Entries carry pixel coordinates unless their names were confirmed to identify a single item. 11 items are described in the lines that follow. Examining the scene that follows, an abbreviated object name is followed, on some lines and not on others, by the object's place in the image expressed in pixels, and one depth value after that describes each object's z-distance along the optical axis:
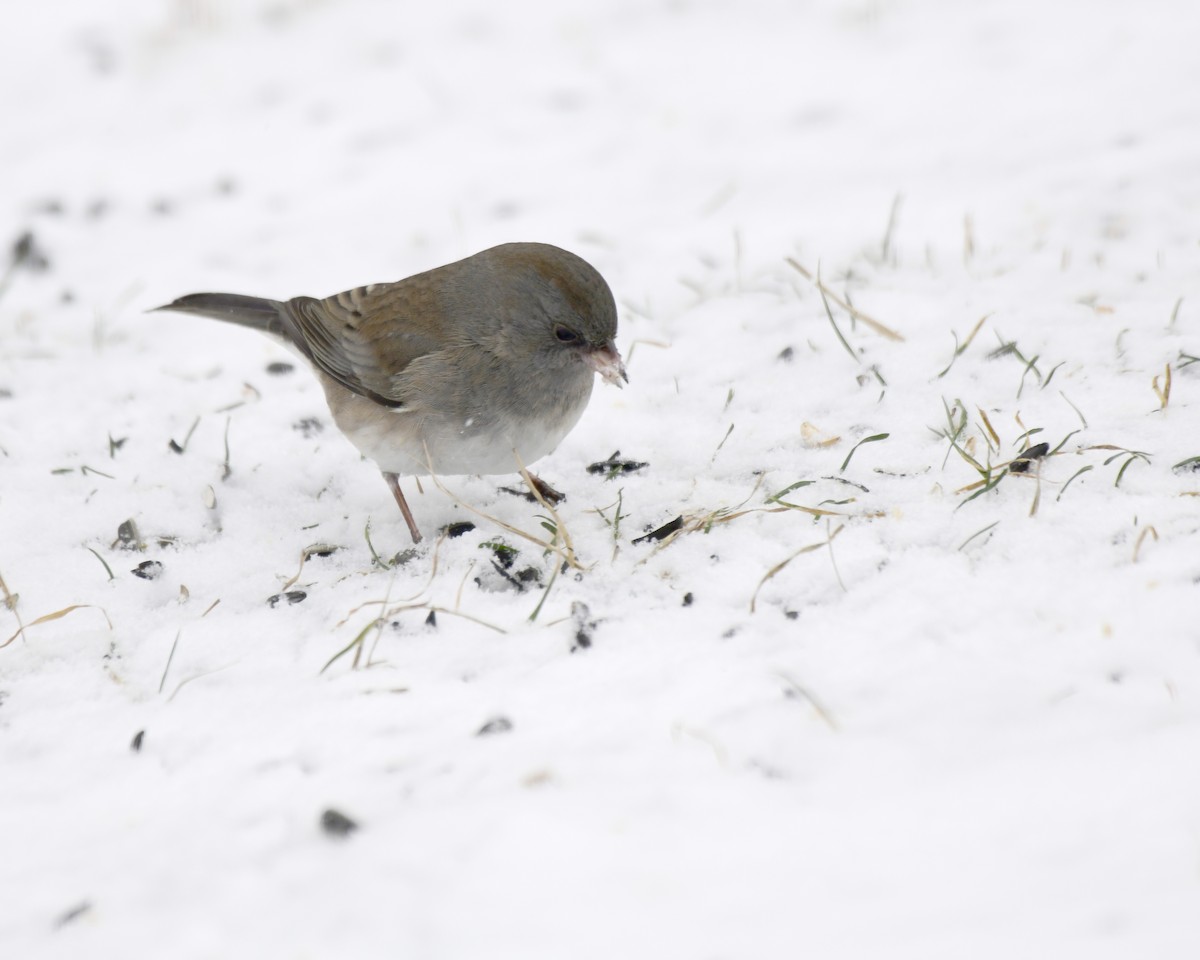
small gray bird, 6.27
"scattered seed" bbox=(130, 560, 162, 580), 6.37
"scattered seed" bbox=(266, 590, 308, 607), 5.99
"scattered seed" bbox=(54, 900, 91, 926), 4.11
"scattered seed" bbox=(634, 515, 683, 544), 6.16
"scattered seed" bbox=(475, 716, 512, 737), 4.73
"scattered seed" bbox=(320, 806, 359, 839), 4.30
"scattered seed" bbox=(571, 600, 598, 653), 5.26
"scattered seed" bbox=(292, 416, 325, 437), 8.05
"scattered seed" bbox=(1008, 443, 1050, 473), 6.02
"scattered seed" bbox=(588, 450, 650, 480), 7.11
